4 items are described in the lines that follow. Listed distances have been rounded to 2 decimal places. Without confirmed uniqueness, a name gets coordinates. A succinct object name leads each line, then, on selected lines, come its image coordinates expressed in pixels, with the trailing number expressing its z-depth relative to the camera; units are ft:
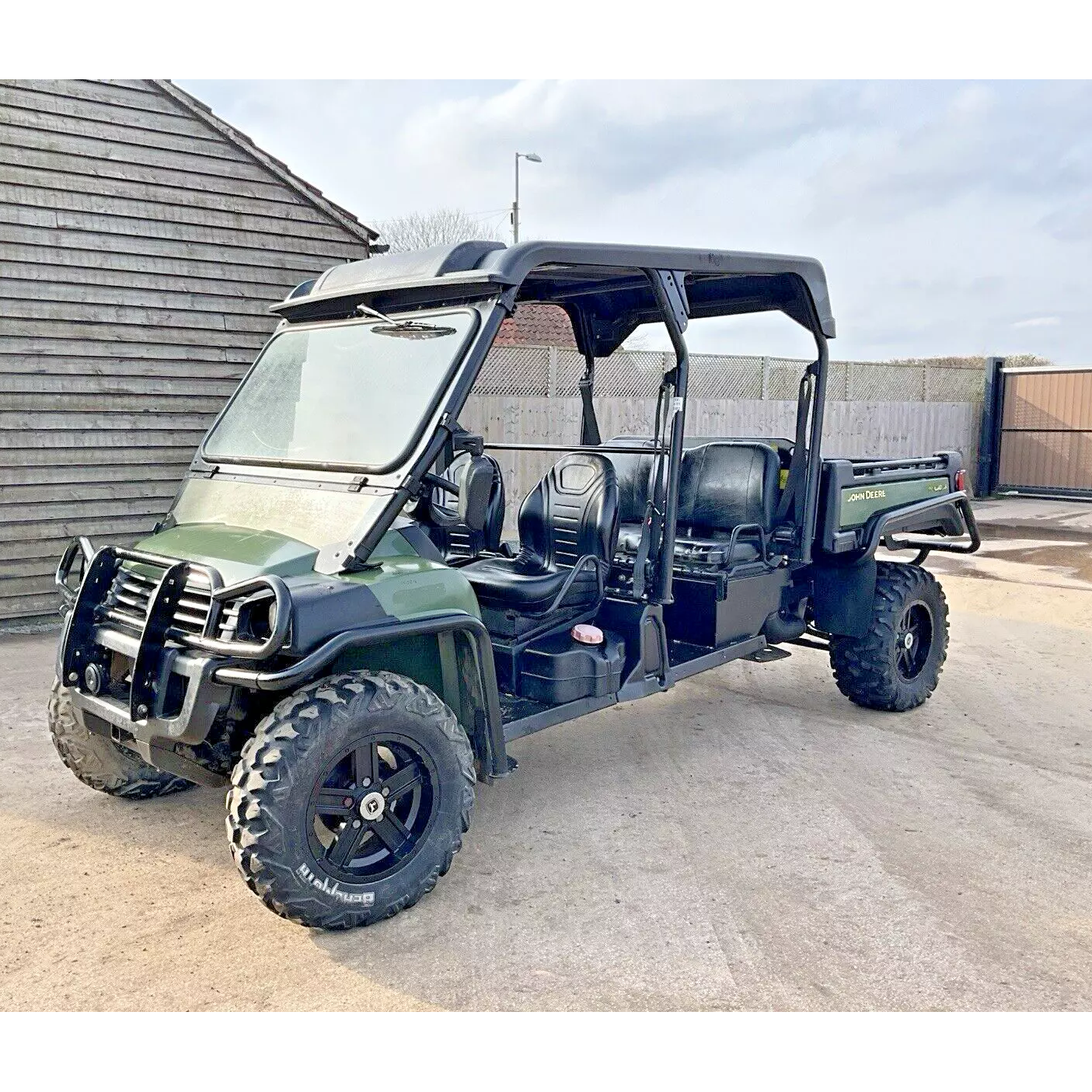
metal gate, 60.03
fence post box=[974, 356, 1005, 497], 63.00
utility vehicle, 10.62
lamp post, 84.38
